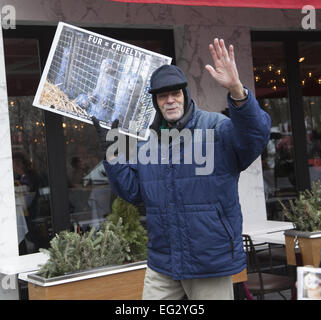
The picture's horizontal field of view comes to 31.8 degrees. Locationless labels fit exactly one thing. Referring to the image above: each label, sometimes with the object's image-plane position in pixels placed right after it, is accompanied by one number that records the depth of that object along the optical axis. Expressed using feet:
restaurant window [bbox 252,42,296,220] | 26.16
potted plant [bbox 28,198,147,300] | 13.73
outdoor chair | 16.56
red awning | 16.52
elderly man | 9.82
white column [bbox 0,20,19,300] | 19.38
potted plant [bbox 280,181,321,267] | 16.46
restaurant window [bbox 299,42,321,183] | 27.35
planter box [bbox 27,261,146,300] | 13.56
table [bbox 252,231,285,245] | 17.97
